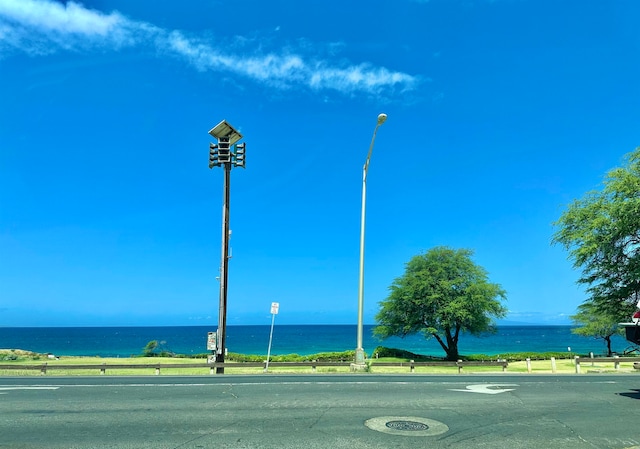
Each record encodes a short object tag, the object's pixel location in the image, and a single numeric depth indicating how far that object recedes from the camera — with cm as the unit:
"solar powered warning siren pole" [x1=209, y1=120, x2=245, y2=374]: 2275
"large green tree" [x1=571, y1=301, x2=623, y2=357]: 4730
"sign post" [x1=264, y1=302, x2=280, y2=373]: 2181
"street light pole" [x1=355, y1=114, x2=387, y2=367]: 1984
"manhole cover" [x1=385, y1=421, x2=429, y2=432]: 789
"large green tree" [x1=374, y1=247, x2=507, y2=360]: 4278
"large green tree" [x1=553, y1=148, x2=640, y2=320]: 2752
